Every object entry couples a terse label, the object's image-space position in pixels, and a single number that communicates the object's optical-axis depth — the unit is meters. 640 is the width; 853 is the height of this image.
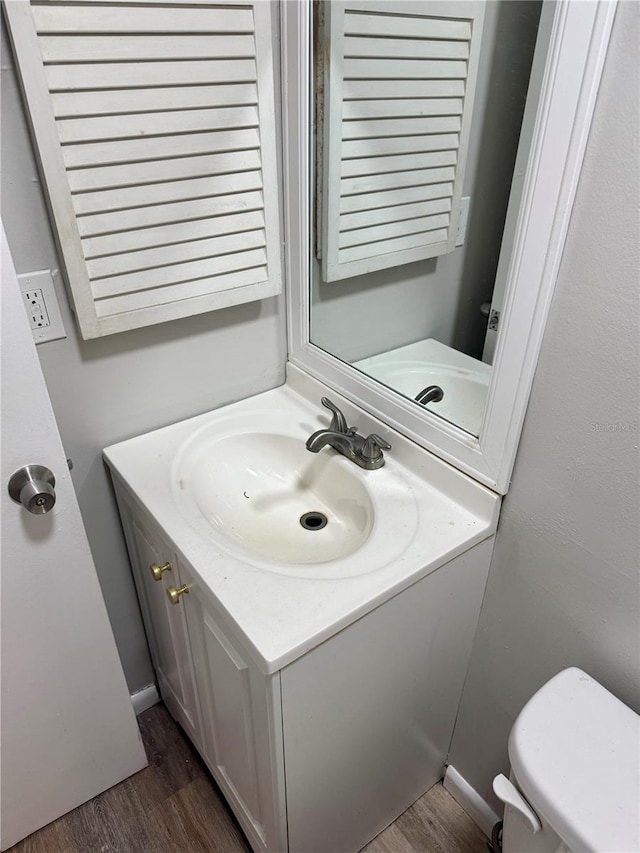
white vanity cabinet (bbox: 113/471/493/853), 0.92
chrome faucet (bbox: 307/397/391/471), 1.15
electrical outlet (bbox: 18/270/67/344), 1.00
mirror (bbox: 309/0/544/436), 0.93
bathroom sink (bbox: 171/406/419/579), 1.01
